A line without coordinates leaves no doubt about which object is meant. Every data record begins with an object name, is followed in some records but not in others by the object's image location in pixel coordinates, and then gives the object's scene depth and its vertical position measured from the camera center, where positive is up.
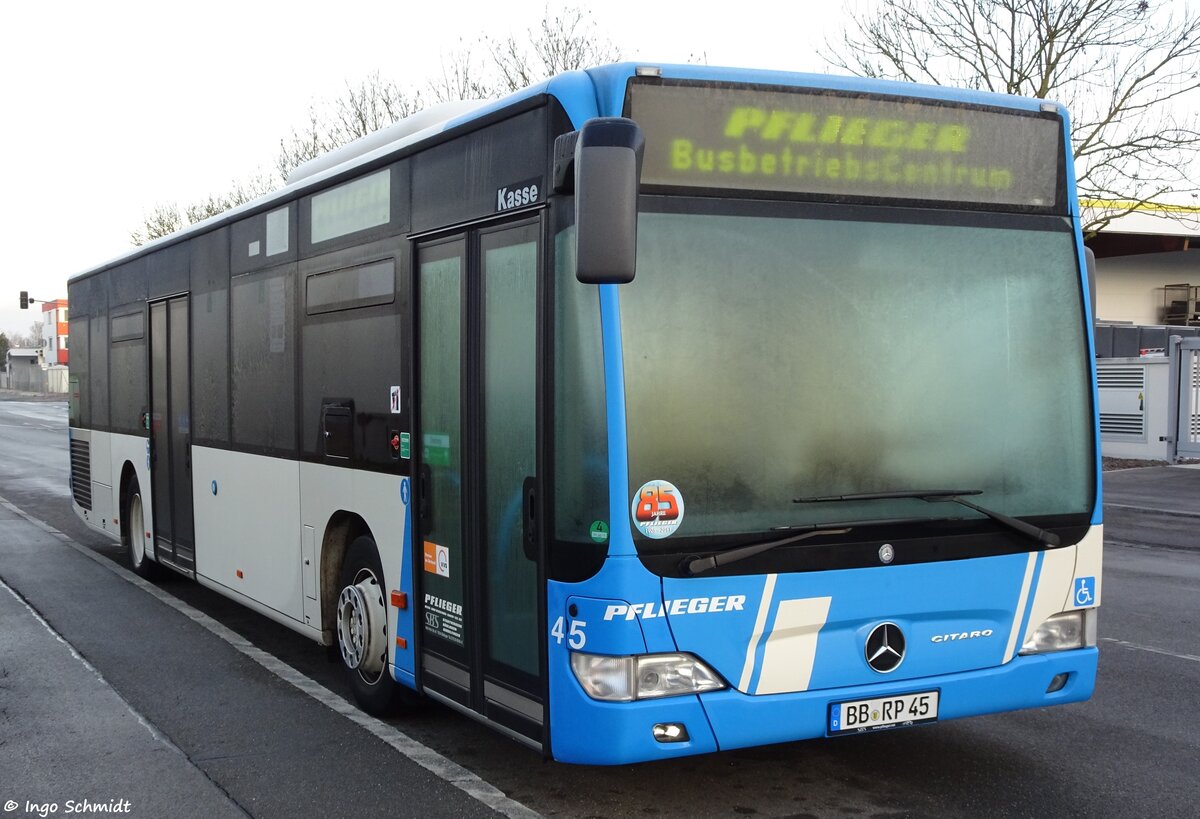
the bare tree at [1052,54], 23.20 +6.41
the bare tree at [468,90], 30.52 +7.69
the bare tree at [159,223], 50.47 +7.40
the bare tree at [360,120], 33.69 +7.82
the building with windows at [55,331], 129.75 +8.07
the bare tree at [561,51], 28.95 +8.13
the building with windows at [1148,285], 52.94 +4.54
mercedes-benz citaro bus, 4.57 -0.07
